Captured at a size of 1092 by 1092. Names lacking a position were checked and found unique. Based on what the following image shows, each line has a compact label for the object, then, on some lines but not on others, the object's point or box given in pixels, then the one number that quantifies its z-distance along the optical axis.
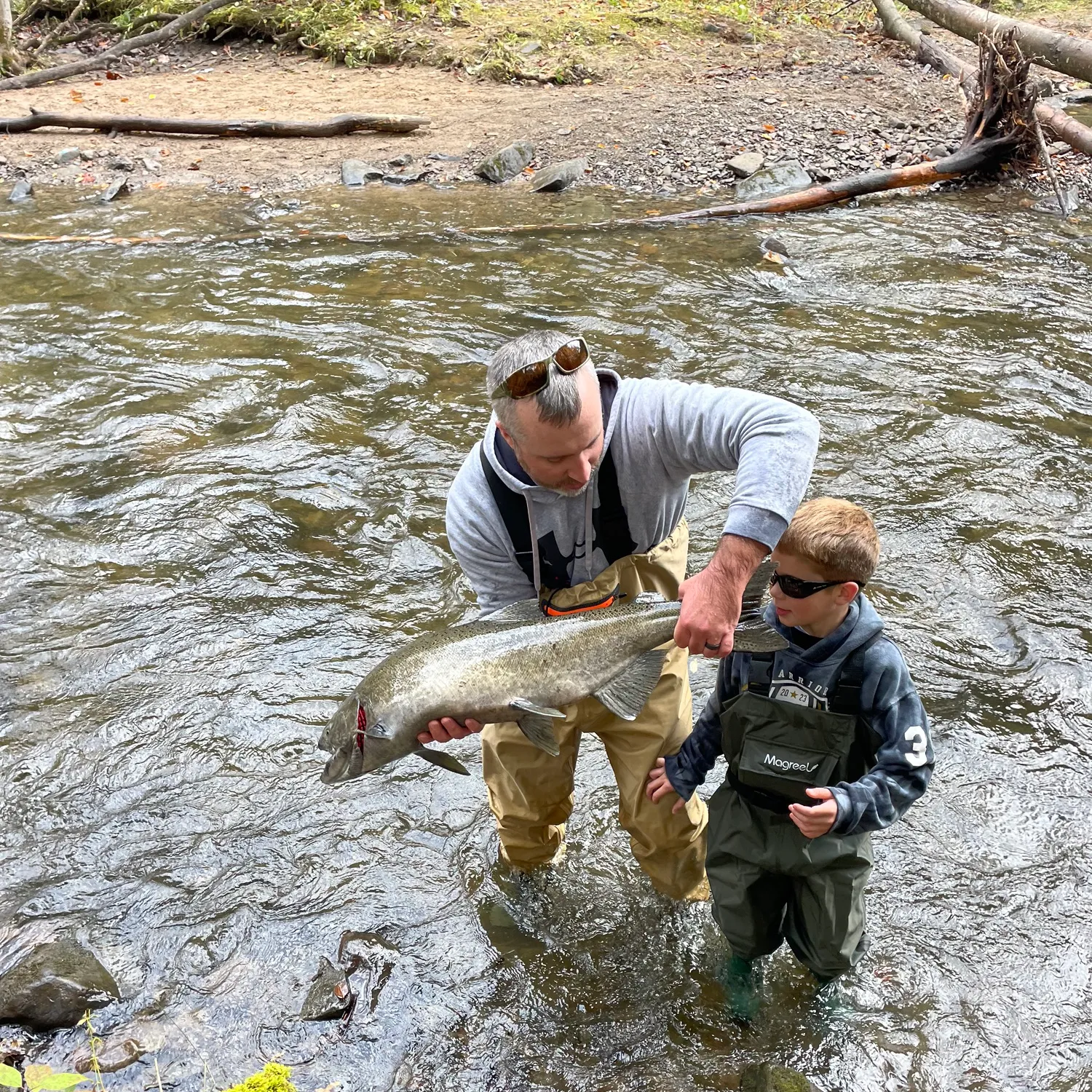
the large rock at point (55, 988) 3.58
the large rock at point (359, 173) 13.24
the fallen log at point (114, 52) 16.95
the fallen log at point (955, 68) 12.89
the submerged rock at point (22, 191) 12.87
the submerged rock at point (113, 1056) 3.49
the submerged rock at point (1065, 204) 11.72
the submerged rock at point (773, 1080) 3.21
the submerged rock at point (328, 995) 3.69
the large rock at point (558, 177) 12.80
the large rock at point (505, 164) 13.24
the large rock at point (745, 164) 12.87
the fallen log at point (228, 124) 14.58
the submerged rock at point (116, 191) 12.70
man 2.79
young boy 2.88
